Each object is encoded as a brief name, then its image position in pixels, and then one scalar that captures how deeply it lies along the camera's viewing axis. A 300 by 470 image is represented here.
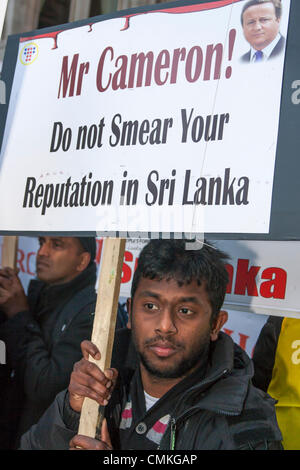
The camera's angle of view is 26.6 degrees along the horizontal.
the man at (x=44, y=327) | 2.41
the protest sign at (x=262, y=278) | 2.31
